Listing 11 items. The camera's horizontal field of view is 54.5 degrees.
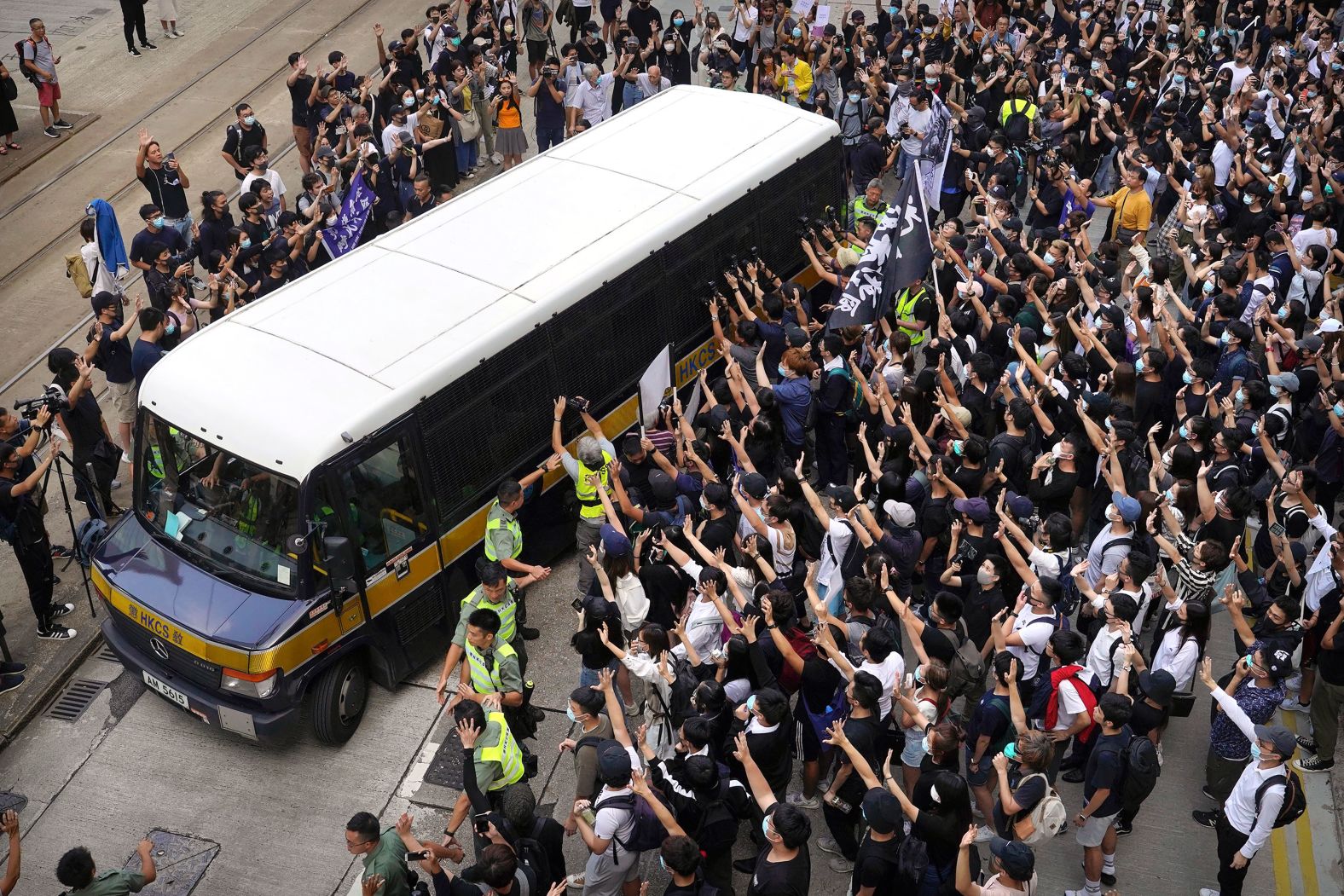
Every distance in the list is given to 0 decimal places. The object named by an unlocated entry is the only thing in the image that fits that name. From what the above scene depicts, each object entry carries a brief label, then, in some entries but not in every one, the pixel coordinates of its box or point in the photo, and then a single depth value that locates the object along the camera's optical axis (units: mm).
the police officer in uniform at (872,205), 13703
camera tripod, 10961
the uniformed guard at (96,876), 6910
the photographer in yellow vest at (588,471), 10016
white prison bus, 9055
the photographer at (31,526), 10102
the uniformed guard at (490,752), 7438
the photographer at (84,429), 11227
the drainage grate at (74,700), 10180
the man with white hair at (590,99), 17984
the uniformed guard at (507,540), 9695
